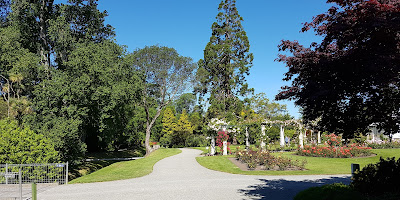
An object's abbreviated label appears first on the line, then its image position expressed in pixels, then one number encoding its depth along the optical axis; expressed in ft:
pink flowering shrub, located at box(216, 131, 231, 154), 75.36
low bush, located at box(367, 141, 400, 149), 84.99
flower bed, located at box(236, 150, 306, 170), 49.47
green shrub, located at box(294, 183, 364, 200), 21.47
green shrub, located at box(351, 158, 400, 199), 22.82
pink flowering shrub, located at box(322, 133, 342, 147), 70.46
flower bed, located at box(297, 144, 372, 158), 63.82
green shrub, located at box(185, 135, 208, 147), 153.17
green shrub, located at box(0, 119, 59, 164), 46.96
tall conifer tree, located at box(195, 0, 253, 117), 130.82
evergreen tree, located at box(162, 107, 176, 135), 165.37
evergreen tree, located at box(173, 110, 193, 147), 161.66
